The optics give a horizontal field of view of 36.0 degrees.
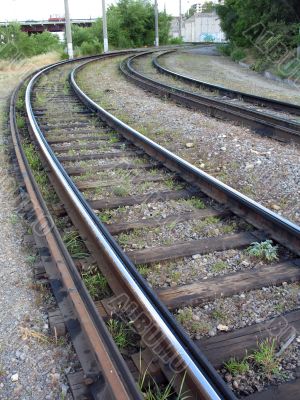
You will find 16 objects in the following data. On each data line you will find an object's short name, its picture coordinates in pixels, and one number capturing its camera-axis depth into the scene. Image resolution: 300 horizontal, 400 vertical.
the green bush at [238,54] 26.30
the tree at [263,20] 20.95
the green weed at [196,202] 4.86
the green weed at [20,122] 8.77
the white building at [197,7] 139.93
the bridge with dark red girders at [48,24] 78.12
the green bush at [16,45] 33.52
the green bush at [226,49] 30.33
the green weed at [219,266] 3.65
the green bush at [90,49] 34.06
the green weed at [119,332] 2.83
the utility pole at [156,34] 47.07
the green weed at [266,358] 2.63
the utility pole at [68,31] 27.64
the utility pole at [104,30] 35.38
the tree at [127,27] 47.07
